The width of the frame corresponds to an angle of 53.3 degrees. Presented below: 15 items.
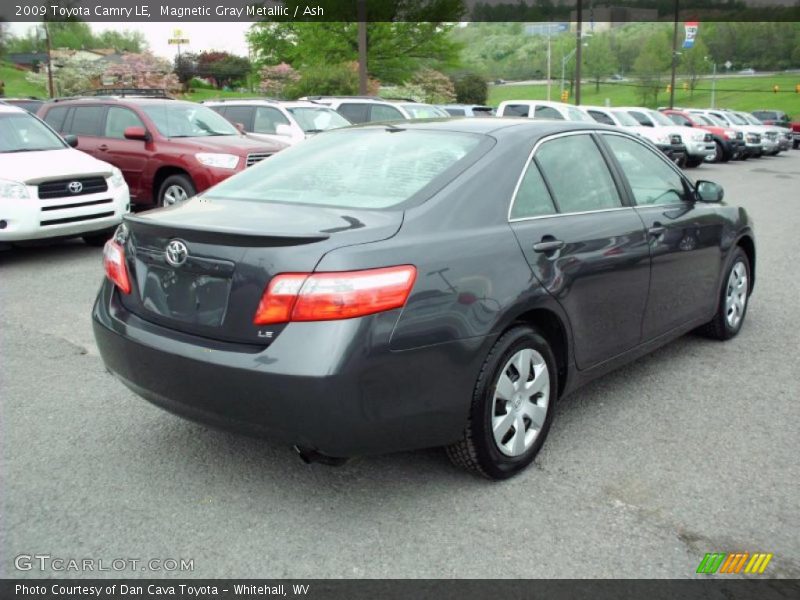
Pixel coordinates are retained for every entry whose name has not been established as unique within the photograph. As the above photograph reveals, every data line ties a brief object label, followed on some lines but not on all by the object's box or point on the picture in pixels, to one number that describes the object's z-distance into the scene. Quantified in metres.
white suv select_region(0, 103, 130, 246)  8.04
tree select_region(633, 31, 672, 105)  113.12
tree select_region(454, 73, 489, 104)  51.38
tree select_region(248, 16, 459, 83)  45.94
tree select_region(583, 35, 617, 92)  137.38
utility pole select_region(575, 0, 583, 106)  36.22
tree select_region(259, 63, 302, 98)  42.88
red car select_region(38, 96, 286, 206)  9.94
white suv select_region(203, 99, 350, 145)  14.35
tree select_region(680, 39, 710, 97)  103.31
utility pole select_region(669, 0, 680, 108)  48.72
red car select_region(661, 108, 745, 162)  28.55
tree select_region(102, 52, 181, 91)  45.75
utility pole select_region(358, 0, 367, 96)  21.03
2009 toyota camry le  2.91
